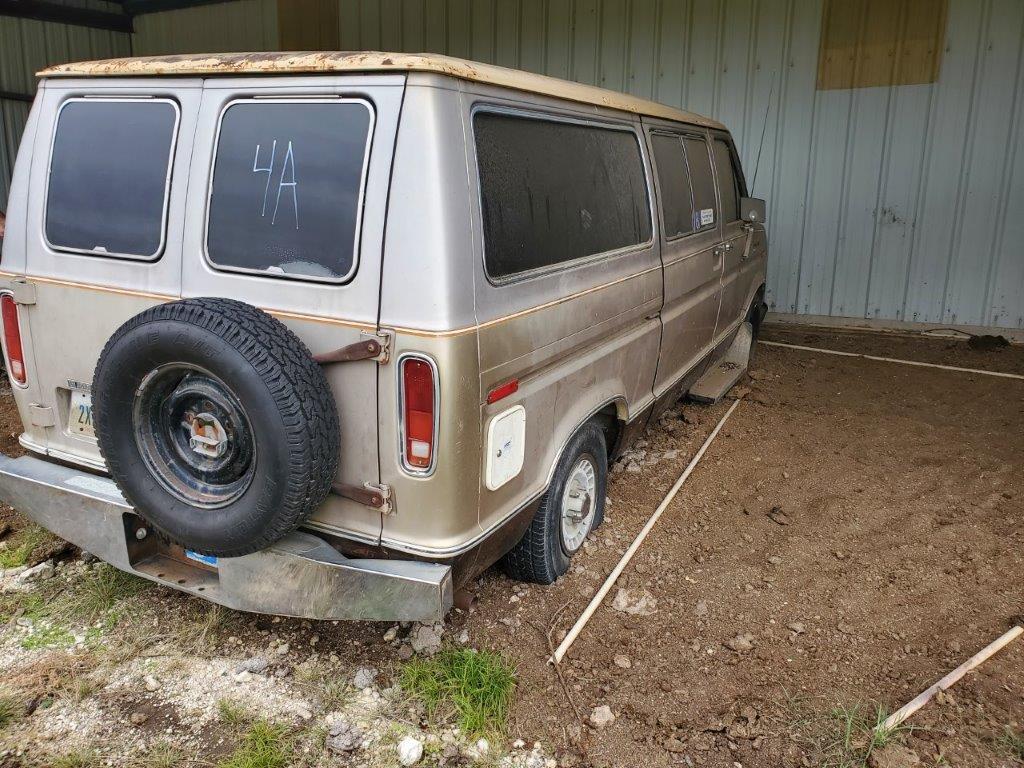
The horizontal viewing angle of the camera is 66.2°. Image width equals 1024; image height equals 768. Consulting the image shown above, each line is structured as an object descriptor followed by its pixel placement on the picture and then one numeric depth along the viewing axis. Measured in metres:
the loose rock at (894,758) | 2.50
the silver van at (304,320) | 2.38
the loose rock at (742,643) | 3.13
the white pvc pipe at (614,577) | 3.10
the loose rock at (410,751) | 2.54
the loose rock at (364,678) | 2.87
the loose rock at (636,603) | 3.39
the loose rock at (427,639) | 3.05
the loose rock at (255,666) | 2.93
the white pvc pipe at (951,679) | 2.67
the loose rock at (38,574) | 3.47
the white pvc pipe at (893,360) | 6.69
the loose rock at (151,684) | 2.83
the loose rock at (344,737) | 2.57
